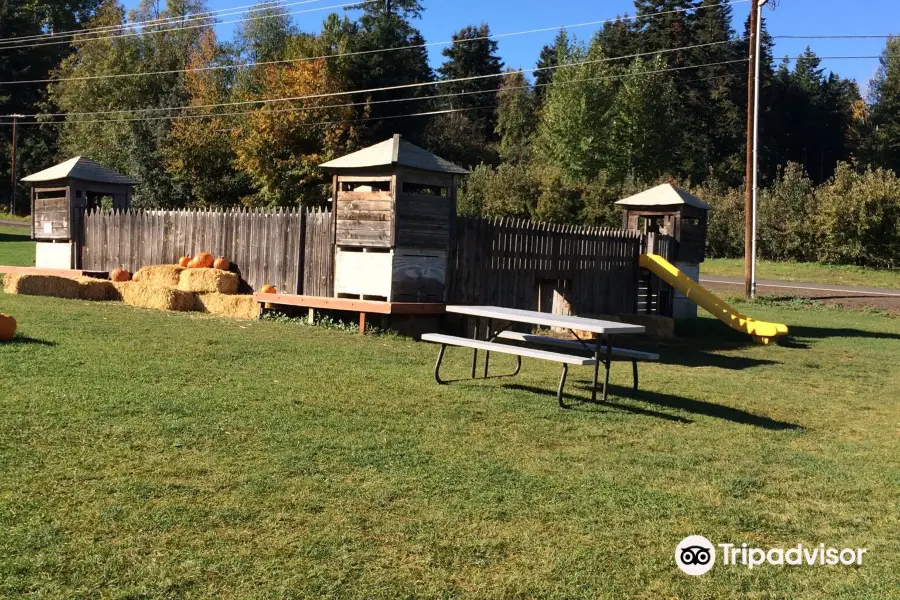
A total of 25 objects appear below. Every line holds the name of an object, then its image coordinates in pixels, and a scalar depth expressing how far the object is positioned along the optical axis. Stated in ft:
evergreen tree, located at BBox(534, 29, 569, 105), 242.99
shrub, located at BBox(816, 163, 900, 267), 123.24
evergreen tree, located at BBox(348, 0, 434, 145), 149.89
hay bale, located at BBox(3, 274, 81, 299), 53.36
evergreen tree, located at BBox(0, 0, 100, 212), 200.23
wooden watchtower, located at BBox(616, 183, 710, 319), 63.10
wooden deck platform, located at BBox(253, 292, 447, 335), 42.86
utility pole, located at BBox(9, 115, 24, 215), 187.42
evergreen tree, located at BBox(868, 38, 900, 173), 221.66
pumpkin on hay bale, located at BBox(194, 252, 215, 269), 55.72
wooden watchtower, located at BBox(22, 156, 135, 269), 65.05
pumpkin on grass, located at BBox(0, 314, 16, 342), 31.09
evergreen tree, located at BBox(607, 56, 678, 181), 190.70
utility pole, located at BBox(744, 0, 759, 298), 89.86
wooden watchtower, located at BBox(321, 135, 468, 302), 43.96
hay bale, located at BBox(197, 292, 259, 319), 49.26
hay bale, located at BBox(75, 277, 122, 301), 53.93
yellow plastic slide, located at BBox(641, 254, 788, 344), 52.75
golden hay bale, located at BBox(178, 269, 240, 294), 51.90
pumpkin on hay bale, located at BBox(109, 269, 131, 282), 60.18
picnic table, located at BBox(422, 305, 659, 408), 26.18
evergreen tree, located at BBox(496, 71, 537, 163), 233.55
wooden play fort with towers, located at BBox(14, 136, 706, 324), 44.45
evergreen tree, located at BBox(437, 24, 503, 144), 249.96
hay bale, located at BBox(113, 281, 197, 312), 50.49
